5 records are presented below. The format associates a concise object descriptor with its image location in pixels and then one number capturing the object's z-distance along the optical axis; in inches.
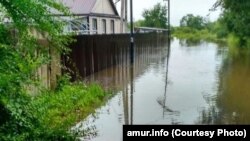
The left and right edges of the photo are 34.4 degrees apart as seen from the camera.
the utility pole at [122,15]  1254.2
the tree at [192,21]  4397.1
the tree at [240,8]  594.4
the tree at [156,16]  2667.1
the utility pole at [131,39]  803.4
